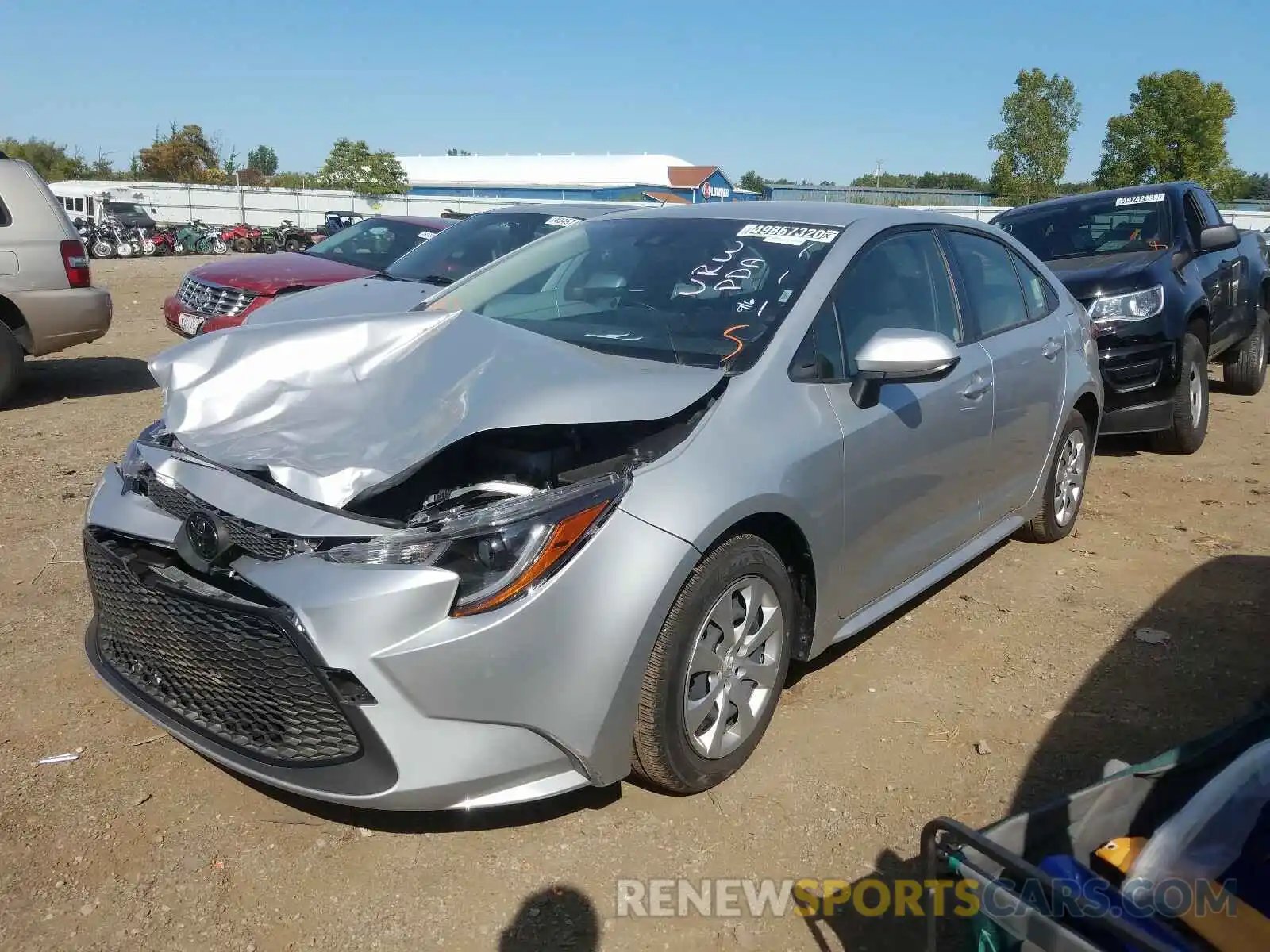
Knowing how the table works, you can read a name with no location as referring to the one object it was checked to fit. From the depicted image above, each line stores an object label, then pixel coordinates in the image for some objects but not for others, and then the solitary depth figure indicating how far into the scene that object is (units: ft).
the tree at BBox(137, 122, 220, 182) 208.13
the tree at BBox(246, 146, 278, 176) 335.47
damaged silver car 7.96
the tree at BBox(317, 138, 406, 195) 169.17
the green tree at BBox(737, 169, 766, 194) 294.15
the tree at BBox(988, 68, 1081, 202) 147.54
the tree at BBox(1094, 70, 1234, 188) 135.33
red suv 27.68
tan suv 25.89
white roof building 225.15
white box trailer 98.94
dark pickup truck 21.77
